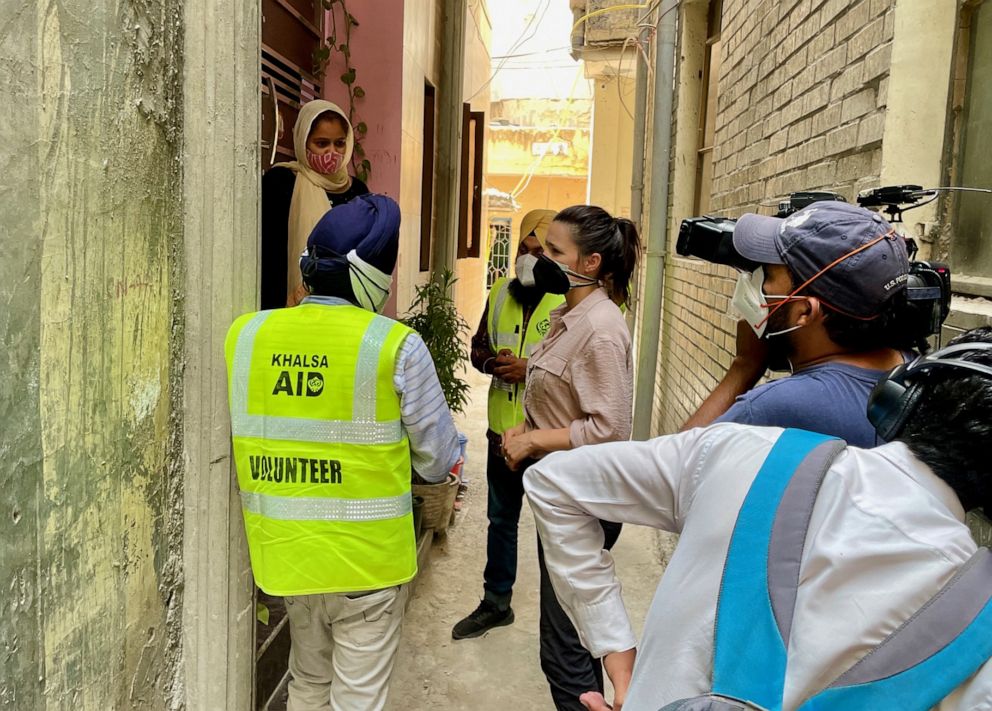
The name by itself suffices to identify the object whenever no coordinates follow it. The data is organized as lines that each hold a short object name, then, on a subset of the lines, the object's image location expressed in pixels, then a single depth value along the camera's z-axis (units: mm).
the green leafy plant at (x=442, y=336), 4246
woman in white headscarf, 3285
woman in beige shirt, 2426
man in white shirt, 875
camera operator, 1355
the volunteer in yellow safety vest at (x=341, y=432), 2047
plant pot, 4105
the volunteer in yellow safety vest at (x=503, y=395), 3396
